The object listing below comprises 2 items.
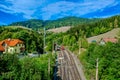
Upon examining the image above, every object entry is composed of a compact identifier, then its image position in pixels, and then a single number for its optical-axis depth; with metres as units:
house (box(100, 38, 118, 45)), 41.09
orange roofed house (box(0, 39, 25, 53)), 35.48
